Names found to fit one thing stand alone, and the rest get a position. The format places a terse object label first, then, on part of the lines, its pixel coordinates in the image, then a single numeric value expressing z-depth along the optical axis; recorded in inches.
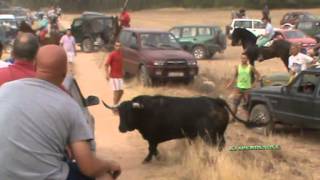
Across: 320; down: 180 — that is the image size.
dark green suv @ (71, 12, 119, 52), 1332.4
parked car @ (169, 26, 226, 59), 1307.8
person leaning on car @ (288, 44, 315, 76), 658.8
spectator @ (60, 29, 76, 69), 928.9
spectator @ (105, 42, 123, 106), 620.1
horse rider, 1233.4
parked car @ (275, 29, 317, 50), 1256.8
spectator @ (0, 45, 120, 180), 146.4
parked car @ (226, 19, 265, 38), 1644.9
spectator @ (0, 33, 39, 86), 218.2
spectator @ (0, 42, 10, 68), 247.9
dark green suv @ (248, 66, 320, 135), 541.3
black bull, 404.8
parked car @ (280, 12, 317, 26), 1825.8
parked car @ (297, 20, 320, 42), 1644.9
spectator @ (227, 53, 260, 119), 604.1
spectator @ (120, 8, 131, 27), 1309.9
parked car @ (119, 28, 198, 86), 807.1
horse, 921.5
